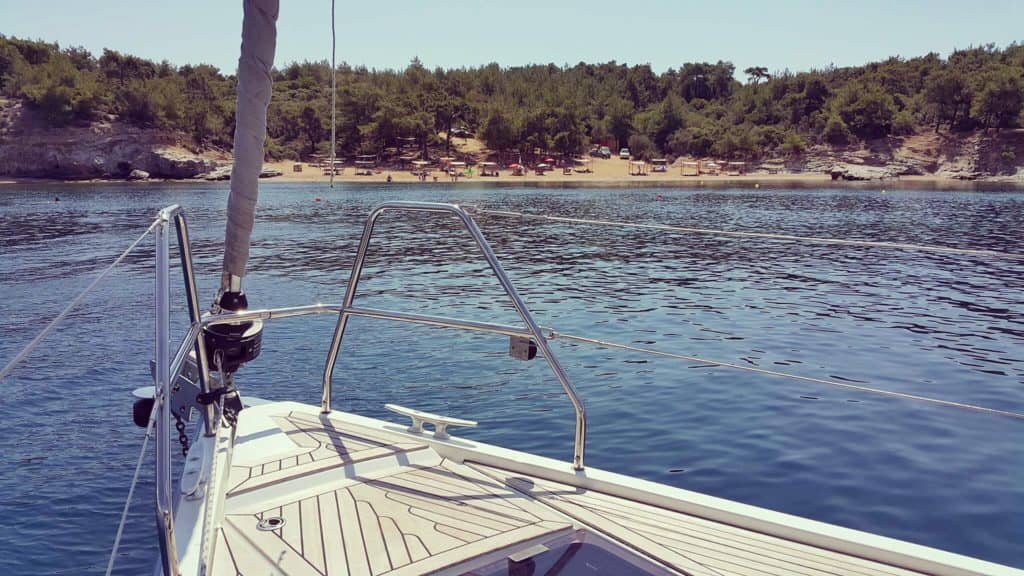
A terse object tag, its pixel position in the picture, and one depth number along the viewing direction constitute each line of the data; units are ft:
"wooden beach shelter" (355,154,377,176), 277.64
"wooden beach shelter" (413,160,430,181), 256.91
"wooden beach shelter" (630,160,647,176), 288.71
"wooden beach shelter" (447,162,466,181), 265.75
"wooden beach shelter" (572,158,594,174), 290.78
